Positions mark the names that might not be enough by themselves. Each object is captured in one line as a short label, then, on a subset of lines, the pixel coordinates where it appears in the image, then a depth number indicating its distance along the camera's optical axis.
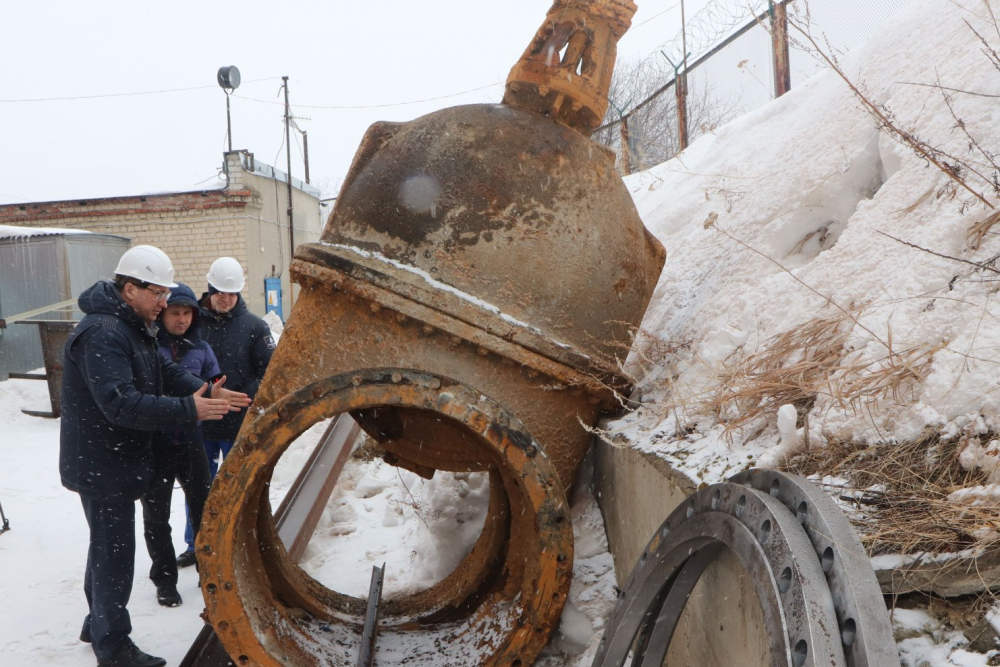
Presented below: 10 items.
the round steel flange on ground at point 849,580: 1.15
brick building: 15.27
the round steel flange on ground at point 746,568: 1.22
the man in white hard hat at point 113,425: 3.01
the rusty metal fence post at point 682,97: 8.30
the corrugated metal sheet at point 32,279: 10.99
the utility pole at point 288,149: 16.01
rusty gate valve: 2.34
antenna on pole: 15.66
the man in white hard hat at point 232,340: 4.32
